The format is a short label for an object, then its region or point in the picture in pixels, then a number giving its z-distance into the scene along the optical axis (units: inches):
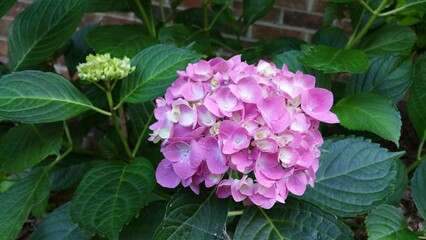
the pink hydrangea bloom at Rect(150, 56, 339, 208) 31.8
